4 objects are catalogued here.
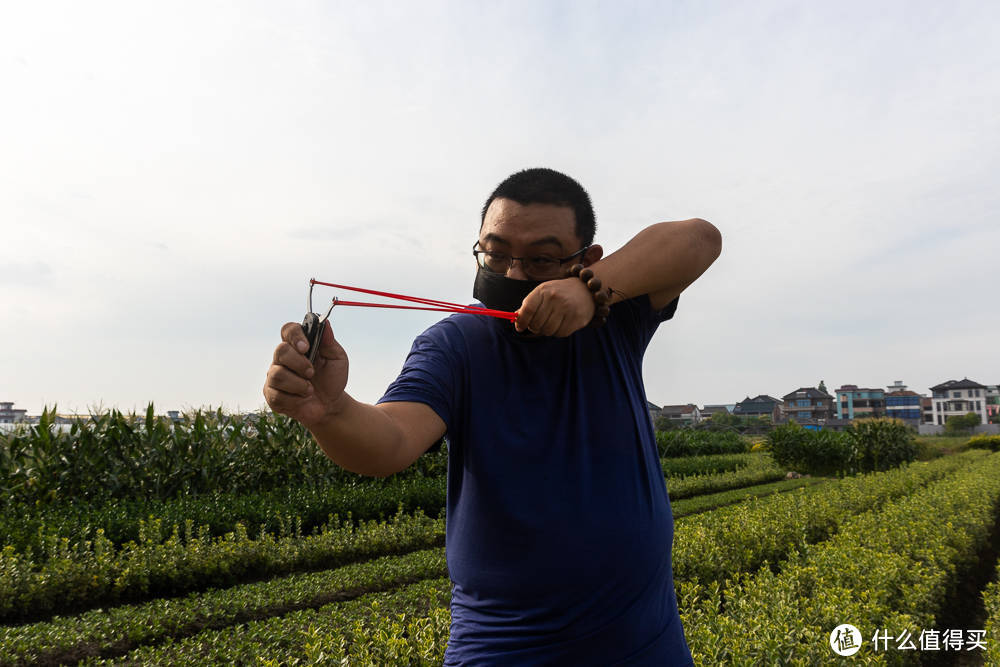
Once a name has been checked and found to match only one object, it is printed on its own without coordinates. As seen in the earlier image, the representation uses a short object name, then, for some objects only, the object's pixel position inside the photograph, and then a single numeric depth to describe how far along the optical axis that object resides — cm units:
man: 119
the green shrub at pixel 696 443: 2602
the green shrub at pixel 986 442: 3541
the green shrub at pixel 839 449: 2188
